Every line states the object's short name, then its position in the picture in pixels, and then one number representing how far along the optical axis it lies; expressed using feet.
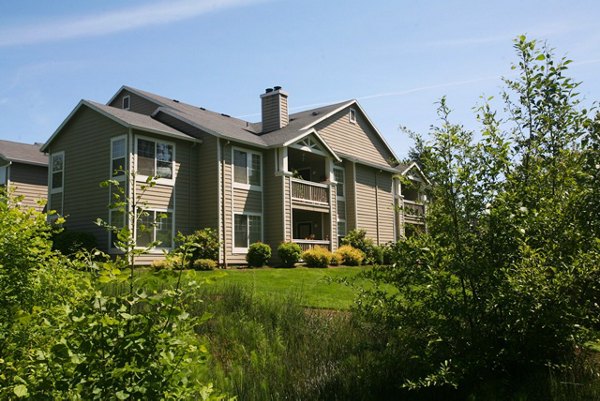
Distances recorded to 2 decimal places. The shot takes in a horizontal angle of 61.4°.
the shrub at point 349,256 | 75.10
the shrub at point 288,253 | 67.21
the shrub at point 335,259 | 72.12
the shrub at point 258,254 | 66.08
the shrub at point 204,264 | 59.52
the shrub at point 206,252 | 60.79
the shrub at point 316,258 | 69.00
